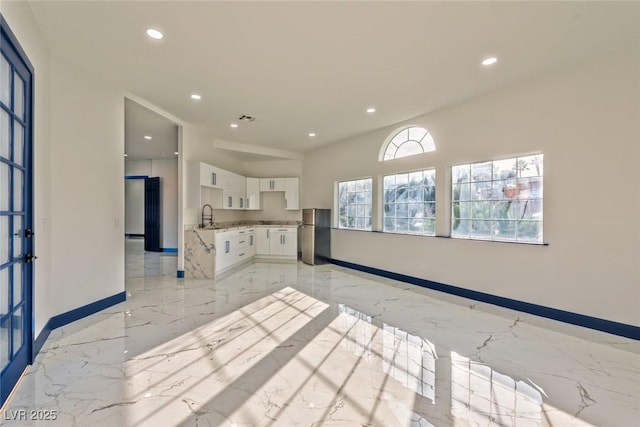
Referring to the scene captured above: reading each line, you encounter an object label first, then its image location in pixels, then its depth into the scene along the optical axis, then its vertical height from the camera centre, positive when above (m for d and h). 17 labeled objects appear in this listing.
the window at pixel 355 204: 5.97 +0.18
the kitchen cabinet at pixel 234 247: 5.32 -0.72
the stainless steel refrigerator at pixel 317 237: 6.49 -0.56
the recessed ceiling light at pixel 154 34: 2.52 +1.58
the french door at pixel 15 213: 1.86 -0.01
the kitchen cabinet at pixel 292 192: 7.35 +0.51
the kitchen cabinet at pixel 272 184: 7.39 +0.72
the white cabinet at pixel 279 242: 6.95 -0.72
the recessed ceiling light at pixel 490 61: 2.97 +1.59
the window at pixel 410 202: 4.72 +0.17
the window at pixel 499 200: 3.54 +0.17
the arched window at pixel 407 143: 4.78 +1.22
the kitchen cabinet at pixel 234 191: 6.33 +0.47
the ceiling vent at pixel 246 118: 4.79 +1.59
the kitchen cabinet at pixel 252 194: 7.29 +0.45
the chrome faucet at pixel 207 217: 5.72 -0.11
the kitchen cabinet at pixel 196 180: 5.24 +0.58
